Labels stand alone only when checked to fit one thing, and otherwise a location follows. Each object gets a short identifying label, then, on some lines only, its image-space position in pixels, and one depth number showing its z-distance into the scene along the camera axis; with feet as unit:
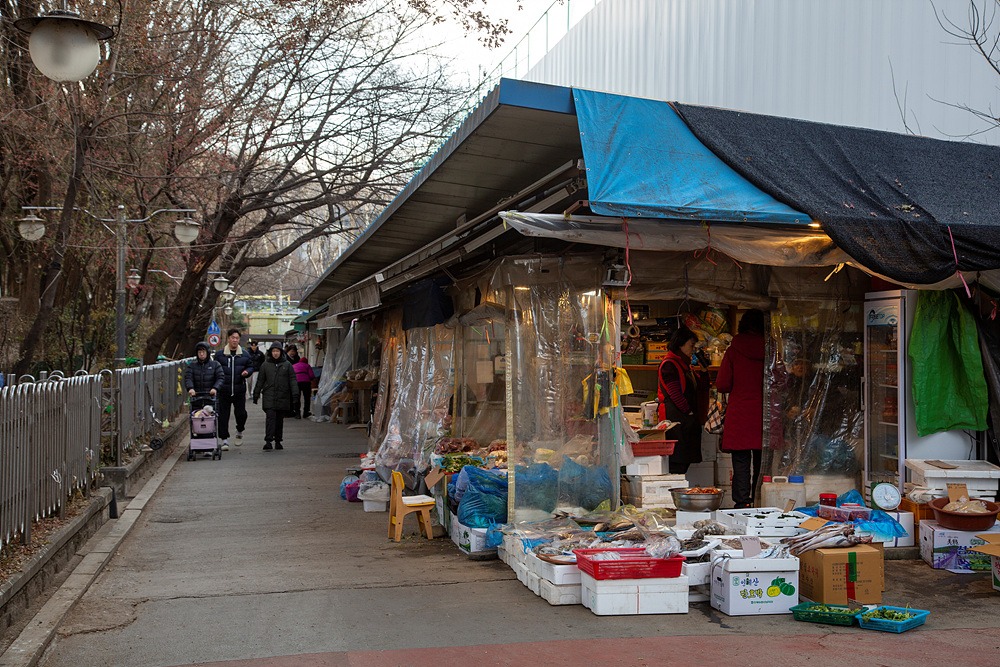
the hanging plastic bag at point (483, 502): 25.62
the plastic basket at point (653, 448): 27.22
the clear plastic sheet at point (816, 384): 29.22
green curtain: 26.18
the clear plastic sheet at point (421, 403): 34.99
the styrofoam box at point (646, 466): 26.99
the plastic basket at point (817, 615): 18.94
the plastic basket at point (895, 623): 18.43
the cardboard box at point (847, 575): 20.47
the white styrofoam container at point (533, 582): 21.38
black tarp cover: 22.29
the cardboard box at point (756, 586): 19.85
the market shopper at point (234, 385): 56.13
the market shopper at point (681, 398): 33.14
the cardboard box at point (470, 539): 25.00
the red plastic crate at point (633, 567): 19.53
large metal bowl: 25.77
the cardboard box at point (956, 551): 23.77
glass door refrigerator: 26.61
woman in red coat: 28.86
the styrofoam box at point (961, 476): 24.98
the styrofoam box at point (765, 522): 23.50
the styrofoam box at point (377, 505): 33.71
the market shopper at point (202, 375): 51.70
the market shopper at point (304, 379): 80.69
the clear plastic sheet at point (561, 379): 25.58
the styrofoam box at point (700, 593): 21.02
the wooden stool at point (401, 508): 27.99
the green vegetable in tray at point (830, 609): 19.04
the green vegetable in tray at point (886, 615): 18.74
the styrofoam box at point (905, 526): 25.14
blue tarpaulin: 21.03
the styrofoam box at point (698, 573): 20.93
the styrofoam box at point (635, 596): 19.57
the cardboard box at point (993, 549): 21.17
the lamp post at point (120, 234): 47.47
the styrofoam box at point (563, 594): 20.48
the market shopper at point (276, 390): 54.39
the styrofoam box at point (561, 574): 20.51
